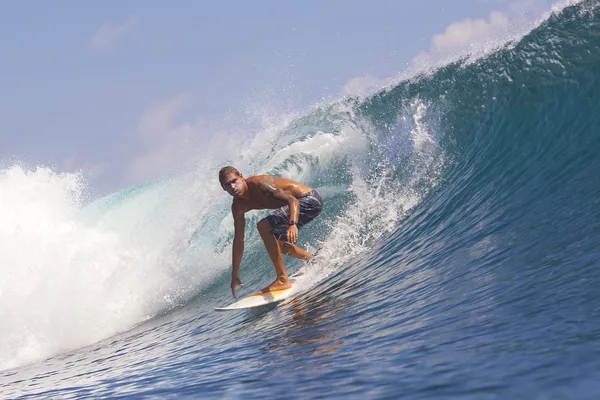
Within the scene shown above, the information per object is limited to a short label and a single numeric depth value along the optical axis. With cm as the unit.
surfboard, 1425
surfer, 1353
